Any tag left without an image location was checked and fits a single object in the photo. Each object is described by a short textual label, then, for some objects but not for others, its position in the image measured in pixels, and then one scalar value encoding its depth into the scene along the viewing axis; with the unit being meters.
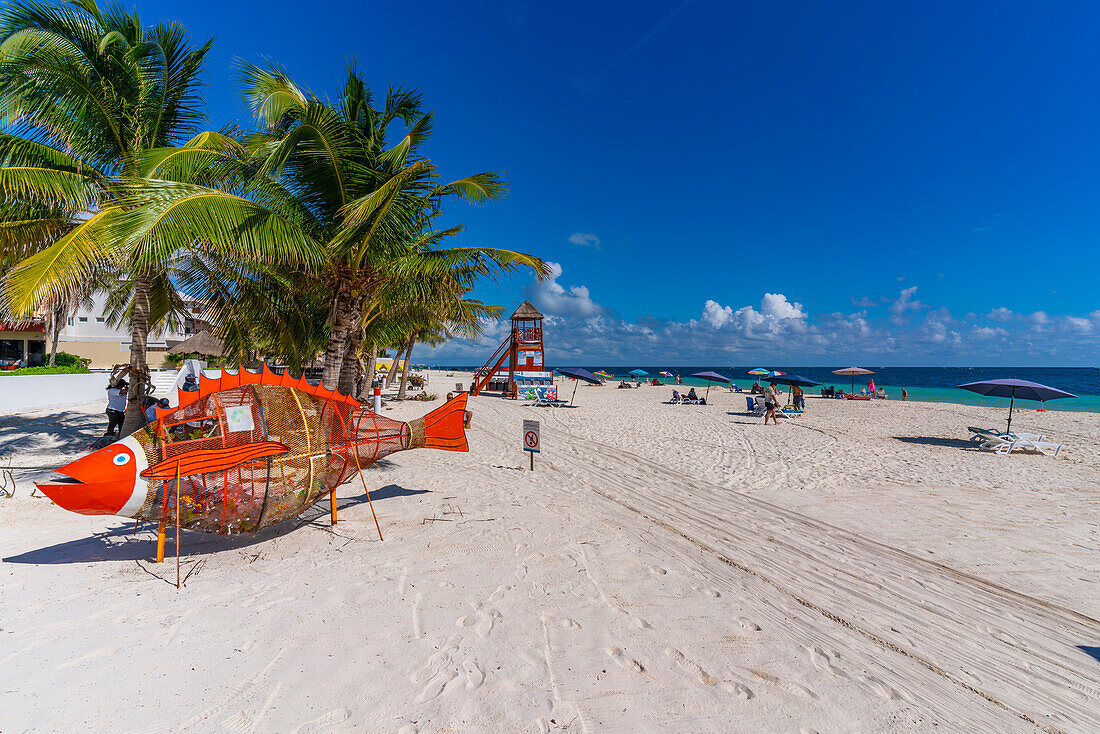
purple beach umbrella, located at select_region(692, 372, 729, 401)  28.12
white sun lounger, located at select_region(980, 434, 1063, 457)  11.30
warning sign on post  8.41
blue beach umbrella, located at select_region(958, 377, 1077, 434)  12.47
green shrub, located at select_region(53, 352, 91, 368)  22.61
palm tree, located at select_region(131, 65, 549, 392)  6.53
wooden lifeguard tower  28.20
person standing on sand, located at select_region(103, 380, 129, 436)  9.12
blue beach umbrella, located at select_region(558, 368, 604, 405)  23.65
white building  26.31
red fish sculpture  3.85
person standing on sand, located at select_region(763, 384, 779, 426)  17.38
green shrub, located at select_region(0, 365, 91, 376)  14.42
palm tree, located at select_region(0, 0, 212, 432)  6.55
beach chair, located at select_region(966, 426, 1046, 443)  11.68
